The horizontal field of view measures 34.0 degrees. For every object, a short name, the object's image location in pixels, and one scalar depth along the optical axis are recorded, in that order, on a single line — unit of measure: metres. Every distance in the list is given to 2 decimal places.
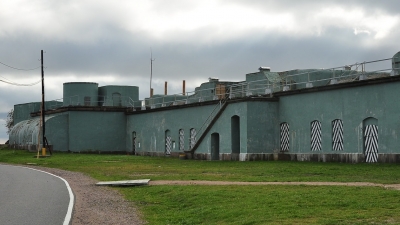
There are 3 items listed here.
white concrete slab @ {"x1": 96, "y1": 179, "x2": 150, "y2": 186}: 24.83
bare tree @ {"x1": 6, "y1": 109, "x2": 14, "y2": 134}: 108.69
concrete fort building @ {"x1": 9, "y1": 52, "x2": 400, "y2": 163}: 37.09
